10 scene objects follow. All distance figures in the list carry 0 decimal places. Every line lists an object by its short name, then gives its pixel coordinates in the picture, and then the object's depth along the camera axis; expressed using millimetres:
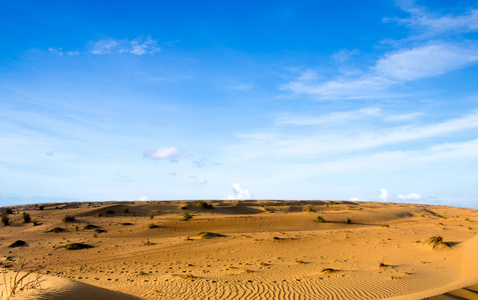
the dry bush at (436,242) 18366
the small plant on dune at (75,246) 19734
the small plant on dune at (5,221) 29906
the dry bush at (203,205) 41803
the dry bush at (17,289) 6996
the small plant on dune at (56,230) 25675
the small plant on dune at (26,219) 30609
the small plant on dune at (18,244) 20923
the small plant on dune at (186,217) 30328
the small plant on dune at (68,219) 30152
